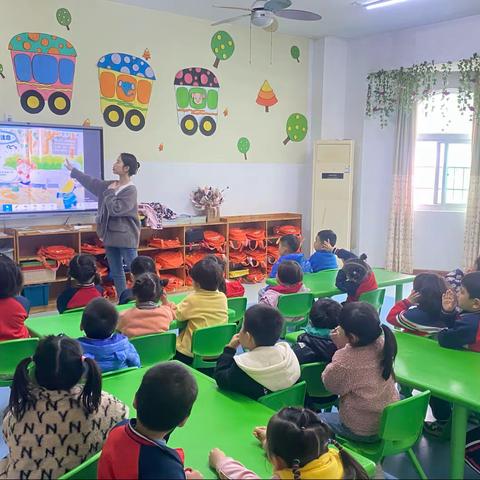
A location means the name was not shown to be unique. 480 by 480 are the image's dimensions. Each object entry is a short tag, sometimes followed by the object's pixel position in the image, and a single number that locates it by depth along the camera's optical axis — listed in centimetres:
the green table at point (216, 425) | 161
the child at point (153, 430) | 139
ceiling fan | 509
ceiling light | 599
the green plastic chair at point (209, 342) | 287
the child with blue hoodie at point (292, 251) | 474
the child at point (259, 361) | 207
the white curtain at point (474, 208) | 706
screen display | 525
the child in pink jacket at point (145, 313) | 287
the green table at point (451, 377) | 213
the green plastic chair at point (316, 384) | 245
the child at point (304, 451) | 135
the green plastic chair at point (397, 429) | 206
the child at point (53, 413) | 159
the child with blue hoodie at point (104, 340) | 229
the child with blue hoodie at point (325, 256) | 480
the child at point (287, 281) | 383
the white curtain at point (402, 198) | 752
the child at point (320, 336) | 256
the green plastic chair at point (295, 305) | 366
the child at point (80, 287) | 348
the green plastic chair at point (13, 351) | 264
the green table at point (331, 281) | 397
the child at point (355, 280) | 391
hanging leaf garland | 686
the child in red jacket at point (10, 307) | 290
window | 747
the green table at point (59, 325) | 287
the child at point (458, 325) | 263
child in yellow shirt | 309
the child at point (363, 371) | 218
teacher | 477
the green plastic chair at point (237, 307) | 362
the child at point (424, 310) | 298
